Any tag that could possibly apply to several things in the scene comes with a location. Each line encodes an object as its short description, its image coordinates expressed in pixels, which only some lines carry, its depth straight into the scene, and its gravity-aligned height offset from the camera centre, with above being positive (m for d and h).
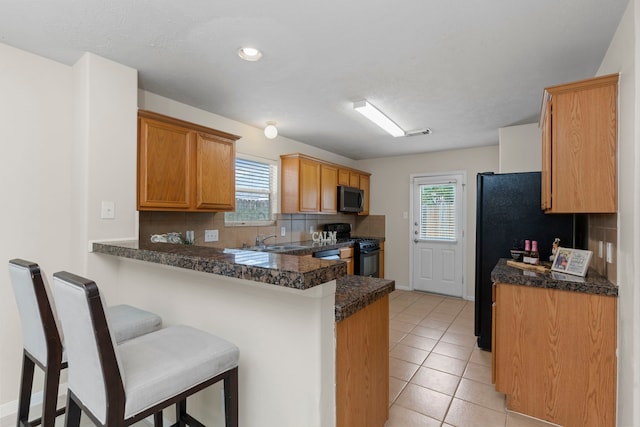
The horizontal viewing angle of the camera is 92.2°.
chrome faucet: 3.92 -0.33
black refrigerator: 2.65 -0.10
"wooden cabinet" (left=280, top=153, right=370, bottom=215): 4.14 +0.41
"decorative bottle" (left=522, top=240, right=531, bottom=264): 2.43 -0.31
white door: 5.02 -0.34
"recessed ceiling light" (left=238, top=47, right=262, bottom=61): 2.02 +1.07
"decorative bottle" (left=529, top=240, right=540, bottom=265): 2.38 -0.32
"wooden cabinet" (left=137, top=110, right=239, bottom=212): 2.43 +0.42
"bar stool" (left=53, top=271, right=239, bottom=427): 0.99 -0.57
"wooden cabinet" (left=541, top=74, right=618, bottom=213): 1.77 +0.41
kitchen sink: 3.65 -0.42
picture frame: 1.98 -0.31
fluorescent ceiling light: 2.95 +1.03
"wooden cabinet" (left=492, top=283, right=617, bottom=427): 1.78 -0.86
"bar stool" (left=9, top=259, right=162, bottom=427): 1.31 -0.57
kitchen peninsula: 1.22 -0.49
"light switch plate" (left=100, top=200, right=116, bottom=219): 2.17 +0.02
